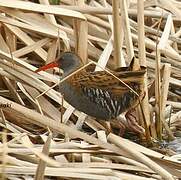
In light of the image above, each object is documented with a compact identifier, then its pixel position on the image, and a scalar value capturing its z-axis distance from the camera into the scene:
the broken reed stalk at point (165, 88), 9.24
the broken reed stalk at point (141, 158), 6.62
